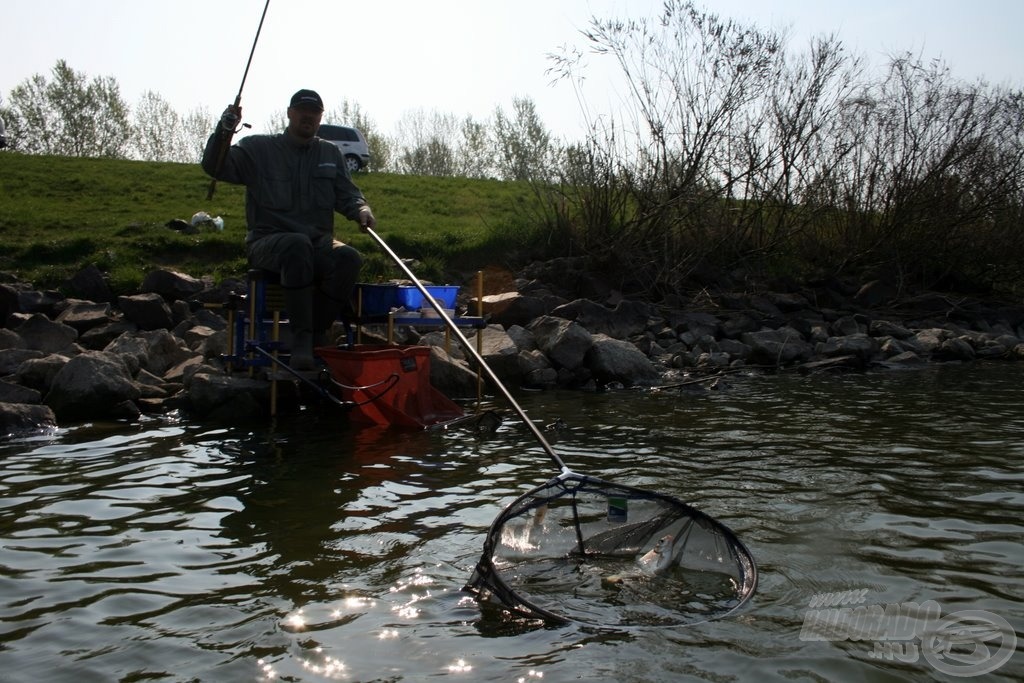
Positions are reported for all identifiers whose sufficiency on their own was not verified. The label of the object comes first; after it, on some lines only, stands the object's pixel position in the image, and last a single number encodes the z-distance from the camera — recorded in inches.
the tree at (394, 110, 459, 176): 1717.5
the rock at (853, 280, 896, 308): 620.1
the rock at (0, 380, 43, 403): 299.7
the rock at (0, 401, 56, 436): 279.6
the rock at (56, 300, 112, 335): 409.7
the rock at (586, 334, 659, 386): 402.0
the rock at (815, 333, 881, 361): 467.5
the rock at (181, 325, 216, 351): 389.7
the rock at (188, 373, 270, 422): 308.5
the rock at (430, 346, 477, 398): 356.5
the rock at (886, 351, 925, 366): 475.8
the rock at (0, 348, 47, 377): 344.2
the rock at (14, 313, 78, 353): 379.6
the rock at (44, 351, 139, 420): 304.2
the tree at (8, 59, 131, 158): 1503.4
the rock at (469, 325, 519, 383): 382.9
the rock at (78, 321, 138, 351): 395.2
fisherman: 300.3
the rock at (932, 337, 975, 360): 507.5
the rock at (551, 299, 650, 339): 490.0
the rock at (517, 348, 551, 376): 398.6
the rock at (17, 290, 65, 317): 432.8
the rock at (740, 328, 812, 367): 461.7
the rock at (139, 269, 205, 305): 452.1
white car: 1006.4
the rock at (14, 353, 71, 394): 323.9
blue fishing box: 315.9
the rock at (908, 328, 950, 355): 511.8
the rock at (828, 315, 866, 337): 537.3
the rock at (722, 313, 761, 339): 513.0
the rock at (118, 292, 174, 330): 413.4
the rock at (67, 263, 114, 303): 459.8
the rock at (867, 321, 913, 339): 543.5
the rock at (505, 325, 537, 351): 421.8
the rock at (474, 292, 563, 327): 471.8
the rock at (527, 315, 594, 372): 406.6
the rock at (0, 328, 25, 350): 368.8
